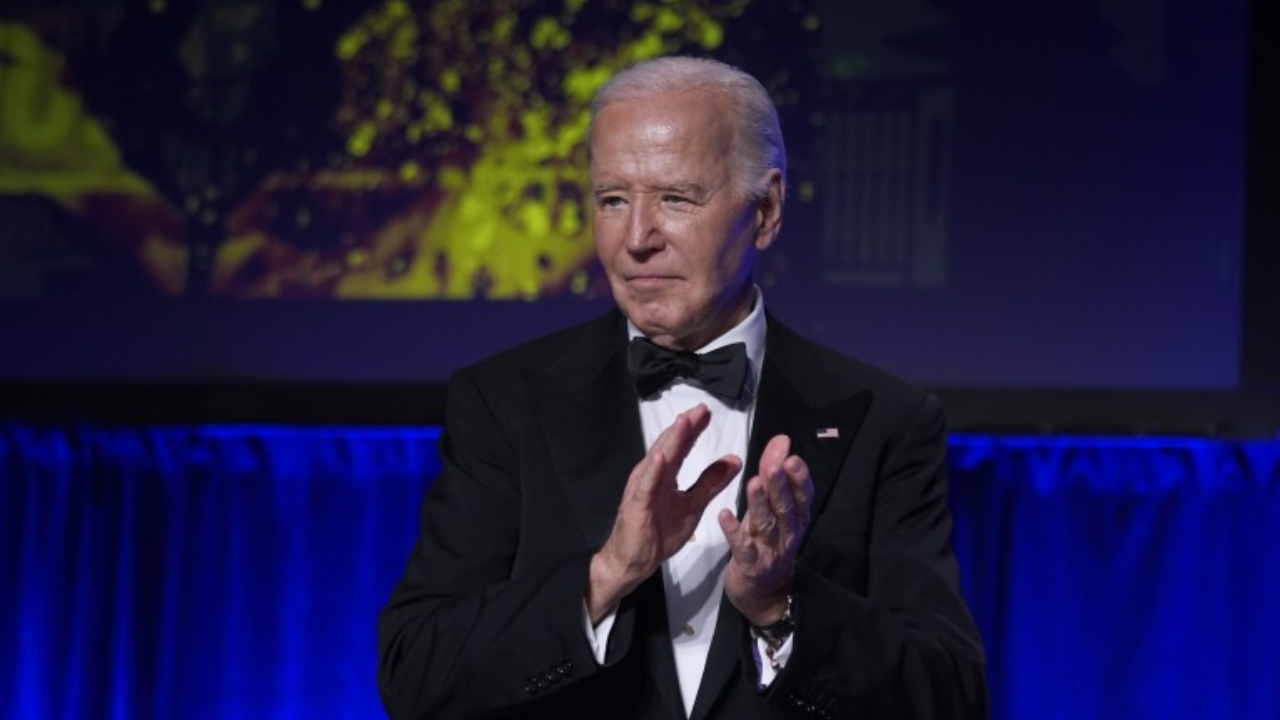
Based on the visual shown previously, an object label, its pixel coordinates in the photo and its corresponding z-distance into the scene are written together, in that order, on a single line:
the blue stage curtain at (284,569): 9.92
